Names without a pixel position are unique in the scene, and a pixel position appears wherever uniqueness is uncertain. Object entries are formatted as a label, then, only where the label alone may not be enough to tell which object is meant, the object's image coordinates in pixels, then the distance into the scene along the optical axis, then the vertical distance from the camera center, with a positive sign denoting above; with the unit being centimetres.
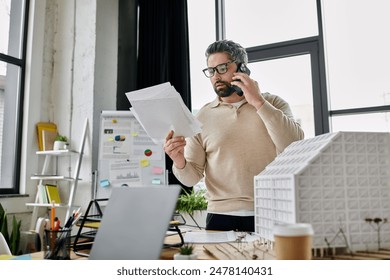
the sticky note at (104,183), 302 +3
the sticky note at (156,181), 309 +3
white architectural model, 73 -2
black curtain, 351 +138
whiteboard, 307 +26
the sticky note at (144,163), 314 +20
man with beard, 153 +16
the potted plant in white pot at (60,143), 318 +39
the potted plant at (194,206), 313 -18
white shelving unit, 303 +10
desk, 77 -15
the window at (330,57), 298 +111
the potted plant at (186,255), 69 -13
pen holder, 81 -13
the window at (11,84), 317 +93
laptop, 63 -7
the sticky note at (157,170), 313 +13
